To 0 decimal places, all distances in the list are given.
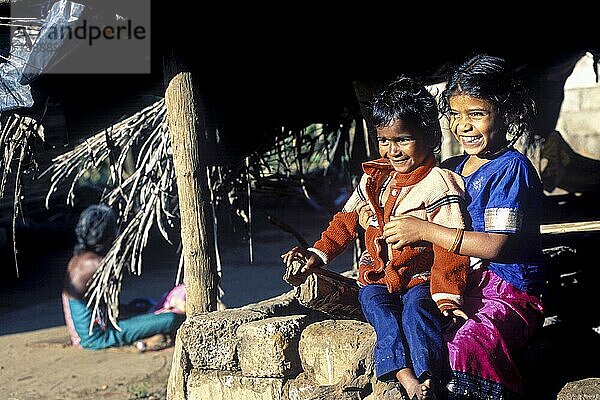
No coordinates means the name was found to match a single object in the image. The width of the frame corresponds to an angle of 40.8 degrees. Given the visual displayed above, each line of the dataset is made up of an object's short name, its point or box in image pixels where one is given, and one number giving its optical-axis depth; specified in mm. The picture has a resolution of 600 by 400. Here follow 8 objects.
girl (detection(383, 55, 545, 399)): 2744
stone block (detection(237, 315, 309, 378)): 3570
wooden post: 4180
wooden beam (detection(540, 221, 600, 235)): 4629
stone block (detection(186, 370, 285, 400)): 3633
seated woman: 6809
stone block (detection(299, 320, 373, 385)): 3367
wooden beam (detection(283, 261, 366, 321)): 3256
